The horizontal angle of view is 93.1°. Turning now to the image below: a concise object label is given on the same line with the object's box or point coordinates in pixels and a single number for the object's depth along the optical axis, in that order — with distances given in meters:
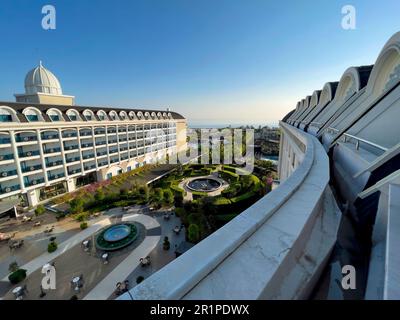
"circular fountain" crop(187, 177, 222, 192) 23.34
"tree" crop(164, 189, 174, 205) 18.97
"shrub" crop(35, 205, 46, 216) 17.14
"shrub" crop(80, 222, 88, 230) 15.55
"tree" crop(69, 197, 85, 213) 17.30
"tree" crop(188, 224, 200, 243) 12.66
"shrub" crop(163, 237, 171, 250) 12.94
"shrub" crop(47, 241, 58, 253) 12.80
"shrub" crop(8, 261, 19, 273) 11.10
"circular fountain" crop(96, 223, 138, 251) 13.38
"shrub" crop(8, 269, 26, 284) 10.28
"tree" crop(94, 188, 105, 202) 19.05
